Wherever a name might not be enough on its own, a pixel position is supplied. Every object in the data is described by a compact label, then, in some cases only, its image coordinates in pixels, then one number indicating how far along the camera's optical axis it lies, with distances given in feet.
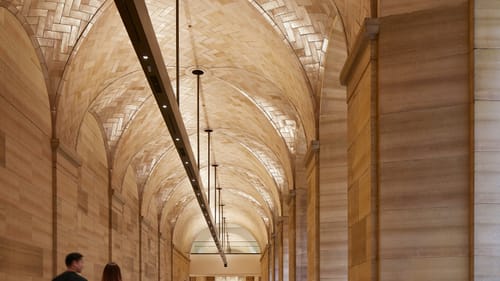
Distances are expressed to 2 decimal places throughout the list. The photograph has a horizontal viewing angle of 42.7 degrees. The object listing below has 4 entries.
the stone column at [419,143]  19.63
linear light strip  16.44
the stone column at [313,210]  37.40
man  19.67
